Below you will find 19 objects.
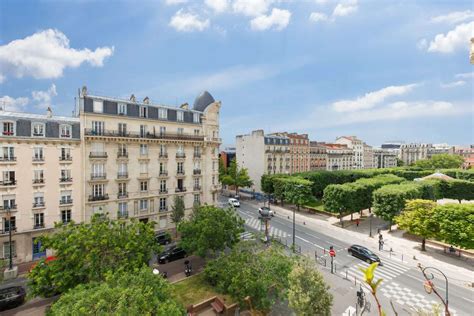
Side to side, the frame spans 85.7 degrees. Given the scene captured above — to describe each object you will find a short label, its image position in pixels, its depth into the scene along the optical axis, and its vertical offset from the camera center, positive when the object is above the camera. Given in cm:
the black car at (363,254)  3197 -1284
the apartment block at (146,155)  3509 +14
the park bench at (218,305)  2117 -1274
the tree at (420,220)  3378 -903
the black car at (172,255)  3164 -1256
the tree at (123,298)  1306 -792
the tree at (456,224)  3019 -856
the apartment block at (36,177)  2991 -253
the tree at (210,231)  2673 -821
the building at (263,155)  7644 +6
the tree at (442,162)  11794 -390
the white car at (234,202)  6086 -1127
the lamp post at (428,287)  903 -475
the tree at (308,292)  1661 -913
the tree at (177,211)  3903 -842
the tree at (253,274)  1933 -955
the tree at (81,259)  1895 -789
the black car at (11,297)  2253 -1257
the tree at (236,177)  7194 -626
